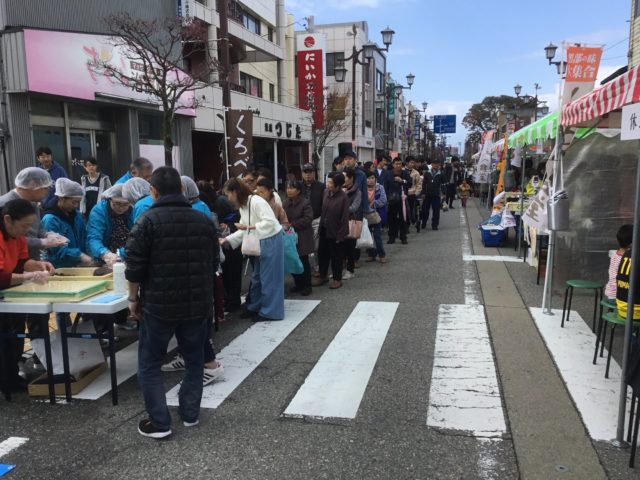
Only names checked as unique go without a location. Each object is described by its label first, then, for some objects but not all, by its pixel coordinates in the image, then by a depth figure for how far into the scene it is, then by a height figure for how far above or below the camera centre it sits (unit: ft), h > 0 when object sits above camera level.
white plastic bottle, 13.69 -2.97
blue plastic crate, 38.56 -5.37
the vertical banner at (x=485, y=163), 69.10 +0.09
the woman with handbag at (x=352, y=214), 28.14 -2.70
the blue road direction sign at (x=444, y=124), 168.27 +12.94
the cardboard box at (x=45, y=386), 14.19 -5.99
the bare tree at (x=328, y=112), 95.40 +10.05
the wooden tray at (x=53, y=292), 13.03 -3.20
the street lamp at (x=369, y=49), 64.85 +14.50
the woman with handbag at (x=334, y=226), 26.13 -3.07
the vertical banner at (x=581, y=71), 21.38 +3.75
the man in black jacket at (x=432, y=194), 47.83 -2.73
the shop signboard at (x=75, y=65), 34.35 +7.16
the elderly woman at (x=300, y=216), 24.70 -2.43
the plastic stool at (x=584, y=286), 18.70 -4.35
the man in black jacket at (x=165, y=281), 11.30 -2.54
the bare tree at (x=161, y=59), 34.14 +8.41
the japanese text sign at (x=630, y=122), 11.00 +0.88
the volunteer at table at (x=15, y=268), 13.48 -2.79
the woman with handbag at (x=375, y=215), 31.99 -3.05
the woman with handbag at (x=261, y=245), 20.42 -3.15
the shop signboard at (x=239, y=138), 33.83 +1.73
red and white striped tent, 12.98 +1.87
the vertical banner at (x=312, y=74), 91.25 +16.05
